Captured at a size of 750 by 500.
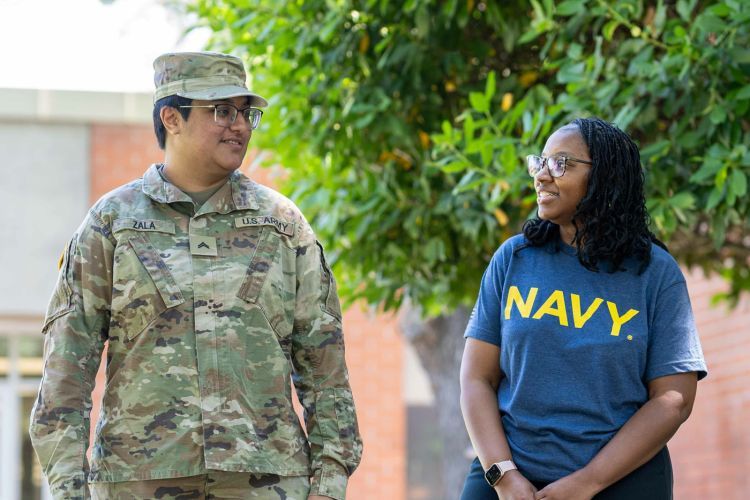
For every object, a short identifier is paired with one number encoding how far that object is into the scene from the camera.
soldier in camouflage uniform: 6.35
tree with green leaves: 9.71
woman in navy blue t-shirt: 6.39
